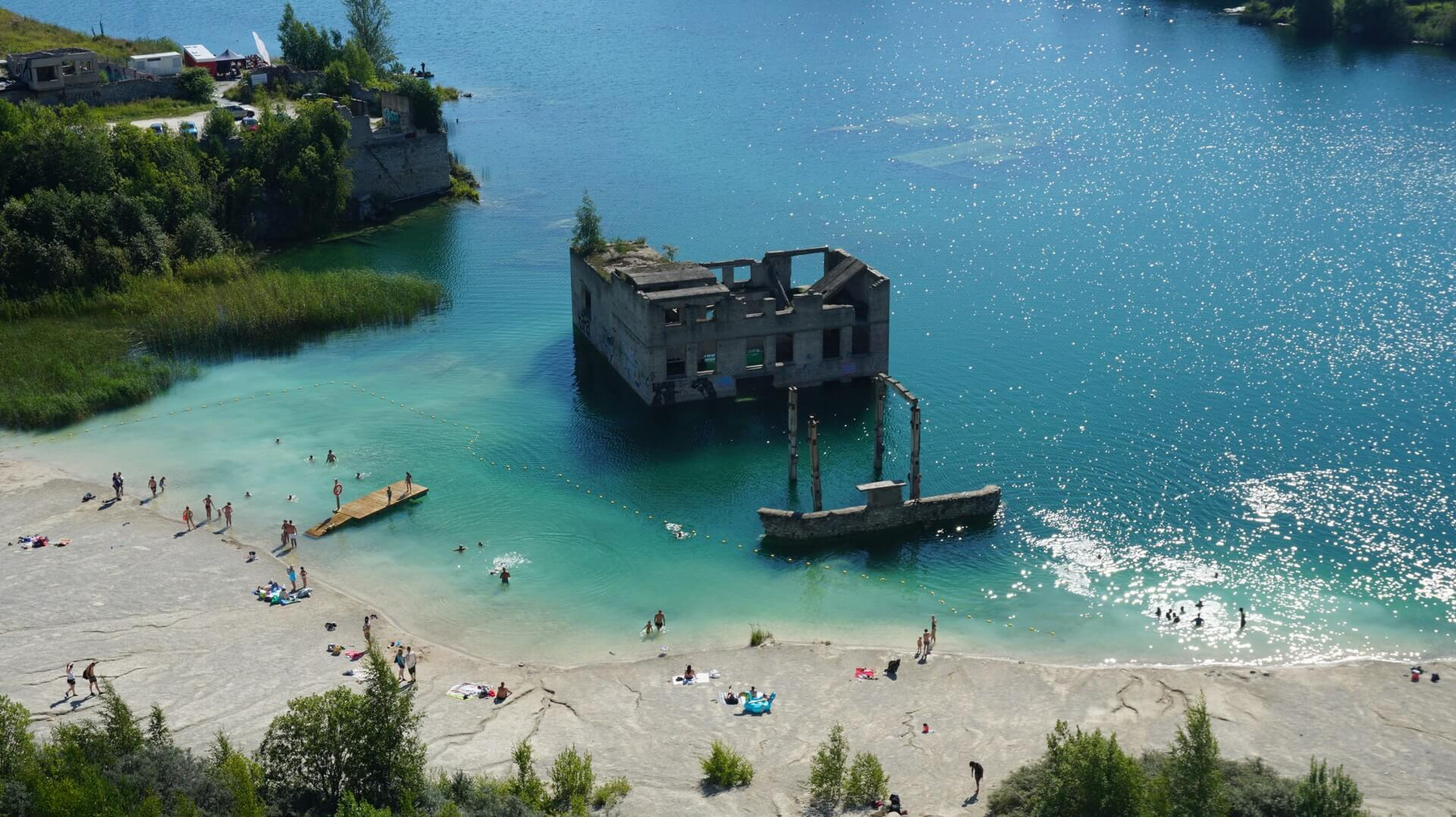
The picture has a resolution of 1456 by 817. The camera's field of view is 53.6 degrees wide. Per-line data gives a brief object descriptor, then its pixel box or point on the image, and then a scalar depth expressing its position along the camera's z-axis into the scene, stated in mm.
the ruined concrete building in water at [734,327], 86938
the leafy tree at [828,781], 51406
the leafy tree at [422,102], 132125
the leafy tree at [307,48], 149125
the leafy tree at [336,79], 140875
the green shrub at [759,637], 64062
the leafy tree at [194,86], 135125
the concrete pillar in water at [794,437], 75688
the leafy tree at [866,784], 51406
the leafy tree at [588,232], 97562
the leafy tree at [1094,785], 47312
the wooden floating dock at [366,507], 74562
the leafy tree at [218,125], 120312
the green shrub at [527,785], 49719
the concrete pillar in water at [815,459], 74938
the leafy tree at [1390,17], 197625
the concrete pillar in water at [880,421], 78125
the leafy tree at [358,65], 149625
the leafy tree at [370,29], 166375
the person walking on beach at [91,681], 58375
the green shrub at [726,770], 52688
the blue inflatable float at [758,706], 58453
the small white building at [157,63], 137000
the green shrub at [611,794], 51094
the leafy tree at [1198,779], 46875
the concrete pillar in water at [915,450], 75562
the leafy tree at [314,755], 49688
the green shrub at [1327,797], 46812
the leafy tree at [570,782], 50406
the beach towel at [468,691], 59688
